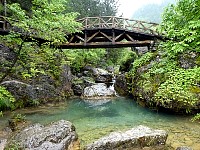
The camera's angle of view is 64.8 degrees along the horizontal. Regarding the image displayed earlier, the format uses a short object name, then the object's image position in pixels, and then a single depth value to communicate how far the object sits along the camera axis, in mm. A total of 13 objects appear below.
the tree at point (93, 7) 19187
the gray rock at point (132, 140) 3748
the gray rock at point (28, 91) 7632
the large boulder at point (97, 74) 14784
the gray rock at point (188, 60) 7117
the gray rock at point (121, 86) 11143
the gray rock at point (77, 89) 11541
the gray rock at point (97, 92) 11164
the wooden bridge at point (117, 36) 10149
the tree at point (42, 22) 4687
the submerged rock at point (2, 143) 3913
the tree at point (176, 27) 4937
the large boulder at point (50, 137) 3534
